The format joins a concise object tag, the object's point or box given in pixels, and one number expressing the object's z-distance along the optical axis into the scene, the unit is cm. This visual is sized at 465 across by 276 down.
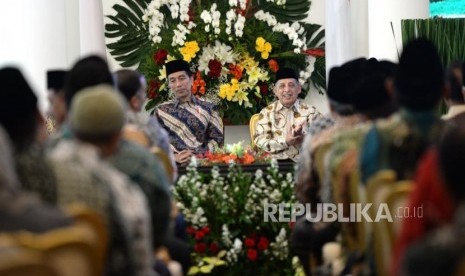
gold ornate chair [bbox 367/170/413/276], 377
